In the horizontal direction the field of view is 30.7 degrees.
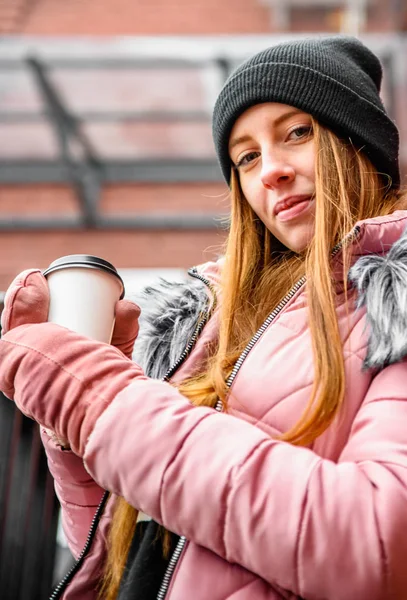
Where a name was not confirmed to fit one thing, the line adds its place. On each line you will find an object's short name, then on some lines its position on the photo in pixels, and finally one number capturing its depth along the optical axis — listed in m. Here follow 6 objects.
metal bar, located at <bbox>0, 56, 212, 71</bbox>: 5.29
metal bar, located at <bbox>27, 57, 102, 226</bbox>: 5.64
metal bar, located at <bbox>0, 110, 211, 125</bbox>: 6.06
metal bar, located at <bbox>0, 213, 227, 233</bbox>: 6.89
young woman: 0.86
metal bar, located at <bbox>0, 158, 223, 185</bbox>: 6.84
